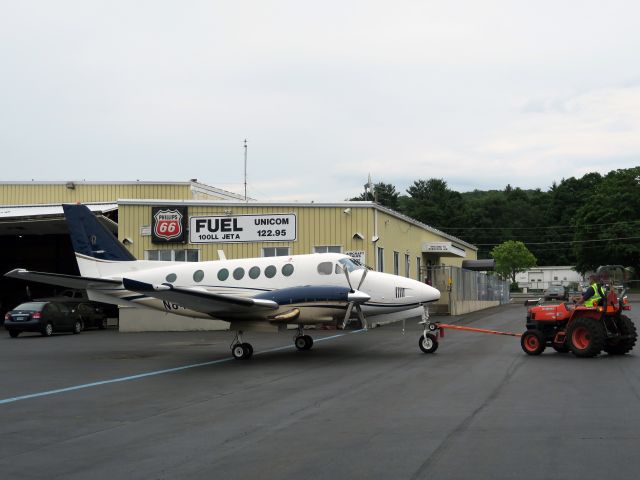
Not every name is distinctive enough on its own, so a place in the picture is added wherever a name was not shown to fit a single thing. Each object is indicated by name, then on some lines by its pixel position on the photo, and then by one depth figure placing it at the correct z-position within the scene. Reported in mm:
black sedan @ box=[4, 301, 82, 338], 29922
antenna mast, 56819
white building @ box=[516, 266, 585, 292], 119500
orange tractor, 15820
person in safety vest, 16000
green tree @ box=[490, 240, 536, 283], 113062
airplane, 17719
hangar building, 32156
